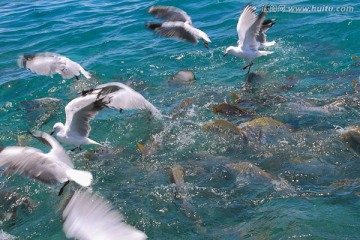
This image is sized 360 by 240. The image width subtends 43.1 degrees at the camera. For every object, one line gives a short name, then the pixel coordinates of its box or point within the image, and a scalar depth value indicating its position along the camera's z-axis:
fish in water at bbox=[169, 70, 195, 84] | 11.17
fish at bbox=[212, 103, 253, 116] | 8.98
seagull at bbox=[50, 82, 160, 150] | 7.26
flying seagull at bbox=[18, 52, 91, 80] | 9.63
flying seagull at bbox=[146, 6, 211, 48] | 9.86
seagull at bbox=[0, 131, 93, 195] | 5.89
